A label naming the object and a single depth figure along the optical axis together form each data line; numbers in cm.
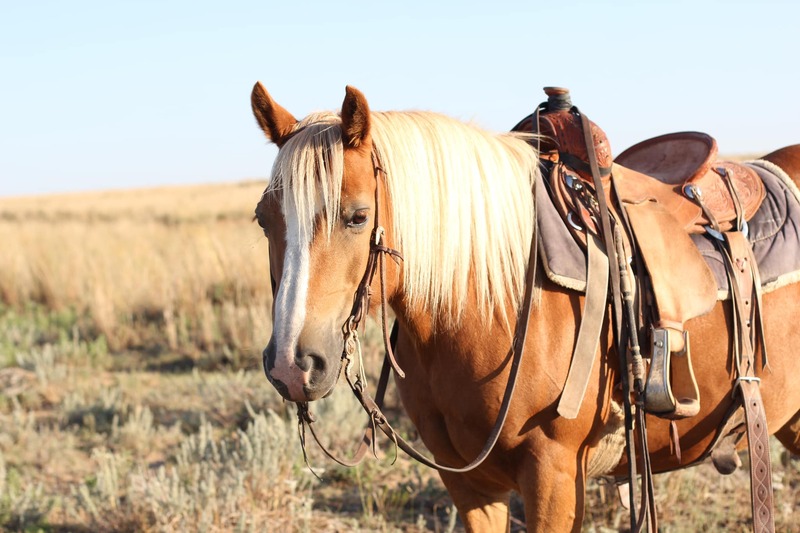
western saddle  784
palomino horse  759
